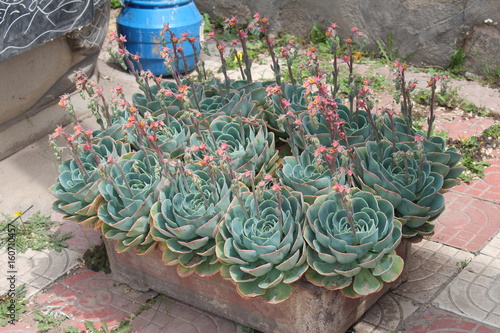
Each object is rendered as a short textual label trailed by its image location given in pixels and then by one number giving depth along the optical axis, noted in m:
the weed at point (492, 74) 5.27
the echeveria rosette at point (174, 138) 3.19
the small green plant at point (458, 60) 5.49
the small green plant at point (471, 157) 4.11
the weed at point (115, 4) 7.52
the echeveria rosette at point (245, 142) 3.01
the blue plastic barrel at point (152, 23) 5.73
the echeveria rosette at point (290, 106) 3.40
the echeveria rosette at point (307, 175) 2.78
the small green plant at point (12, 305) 3.19
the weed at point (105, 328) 3.02
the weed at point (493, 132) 4.49
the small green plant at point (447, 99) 4.95
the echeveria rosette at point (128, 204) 2.84
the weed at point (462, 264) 3.25
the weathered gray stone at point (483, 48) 5.28
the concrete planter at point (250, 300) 2.66
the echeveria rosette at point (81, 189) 2.95
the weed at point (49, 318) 3.11
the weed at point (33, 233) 3.71
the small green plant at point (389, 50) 5.80
